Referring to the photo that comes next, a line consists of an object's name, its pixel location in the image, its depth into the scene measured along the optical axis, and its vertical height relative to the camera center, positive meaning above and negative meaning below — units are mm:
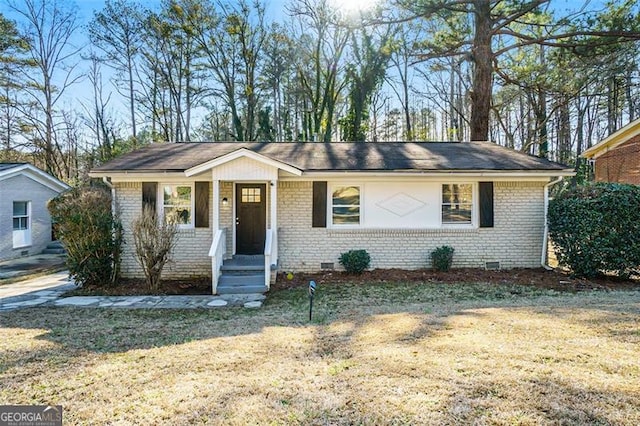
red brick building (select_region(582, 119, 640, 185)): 15453 +2496
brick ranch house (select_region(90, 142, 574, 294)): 9727 -26
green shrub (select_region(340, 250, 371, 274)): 9641 -1404
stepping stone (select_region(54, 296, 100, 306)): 7461 -1949
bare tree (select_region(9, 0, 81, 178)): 21547 +9322
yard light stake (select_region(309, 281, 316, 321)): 5689 -1280
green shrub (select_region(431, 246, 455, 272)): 9797 -1356
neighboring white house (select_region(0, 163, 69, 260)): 13578 +132
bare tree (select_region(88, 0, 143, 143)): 21344 +10784
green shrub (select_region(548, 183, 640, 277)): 8375 -540
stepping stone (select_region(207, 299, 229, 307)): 7389 -1981
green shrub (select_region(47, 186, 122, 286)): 8508 -629
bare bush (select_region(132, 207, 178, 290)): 8336 -768
